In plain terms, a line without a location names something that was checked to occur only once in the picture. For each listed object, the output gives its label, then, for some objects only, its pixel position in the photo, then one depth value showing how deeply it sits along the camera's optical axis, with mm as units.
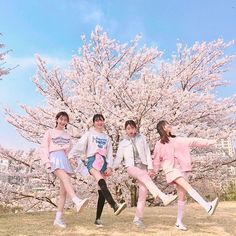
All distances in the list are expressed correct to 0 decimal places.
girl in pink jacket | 3502
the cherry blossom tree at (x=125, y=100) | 6504
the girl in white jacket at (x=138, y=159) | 3516
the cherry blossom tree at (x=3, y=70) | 5171
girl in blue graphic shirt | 3500
